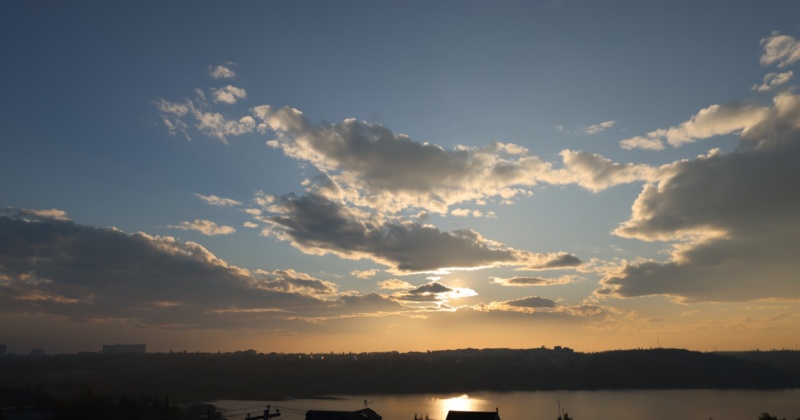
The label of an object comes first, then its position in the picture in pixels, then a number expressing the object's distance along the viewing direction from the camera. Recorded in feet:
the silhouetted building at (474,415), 132.77
